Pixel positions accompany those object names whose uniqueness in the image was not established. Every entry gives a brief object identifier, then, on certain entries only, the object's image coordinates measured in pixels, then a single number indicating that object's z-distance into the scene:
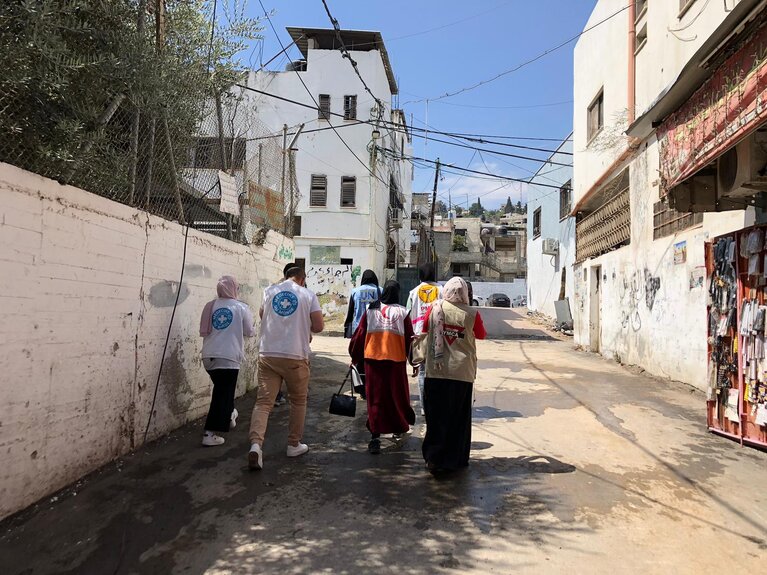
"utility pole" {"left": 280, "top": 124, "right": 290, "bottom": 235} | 9.10
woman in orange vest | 4.71
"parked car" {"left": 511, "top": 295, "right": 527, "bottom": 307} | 43.97
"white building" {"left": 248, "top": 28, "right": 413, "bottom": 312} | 21.72
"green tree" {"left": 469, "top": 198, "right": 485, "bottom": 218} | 120.96
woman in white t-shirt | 4.75
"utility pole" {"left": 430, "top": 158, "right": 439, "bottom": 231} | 27.28
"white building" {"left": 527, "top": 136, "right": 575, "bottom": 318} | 18.27
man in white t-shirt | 4.40
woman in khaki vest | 4.17
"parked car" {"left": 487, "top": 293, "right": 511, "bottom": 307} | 42.22
